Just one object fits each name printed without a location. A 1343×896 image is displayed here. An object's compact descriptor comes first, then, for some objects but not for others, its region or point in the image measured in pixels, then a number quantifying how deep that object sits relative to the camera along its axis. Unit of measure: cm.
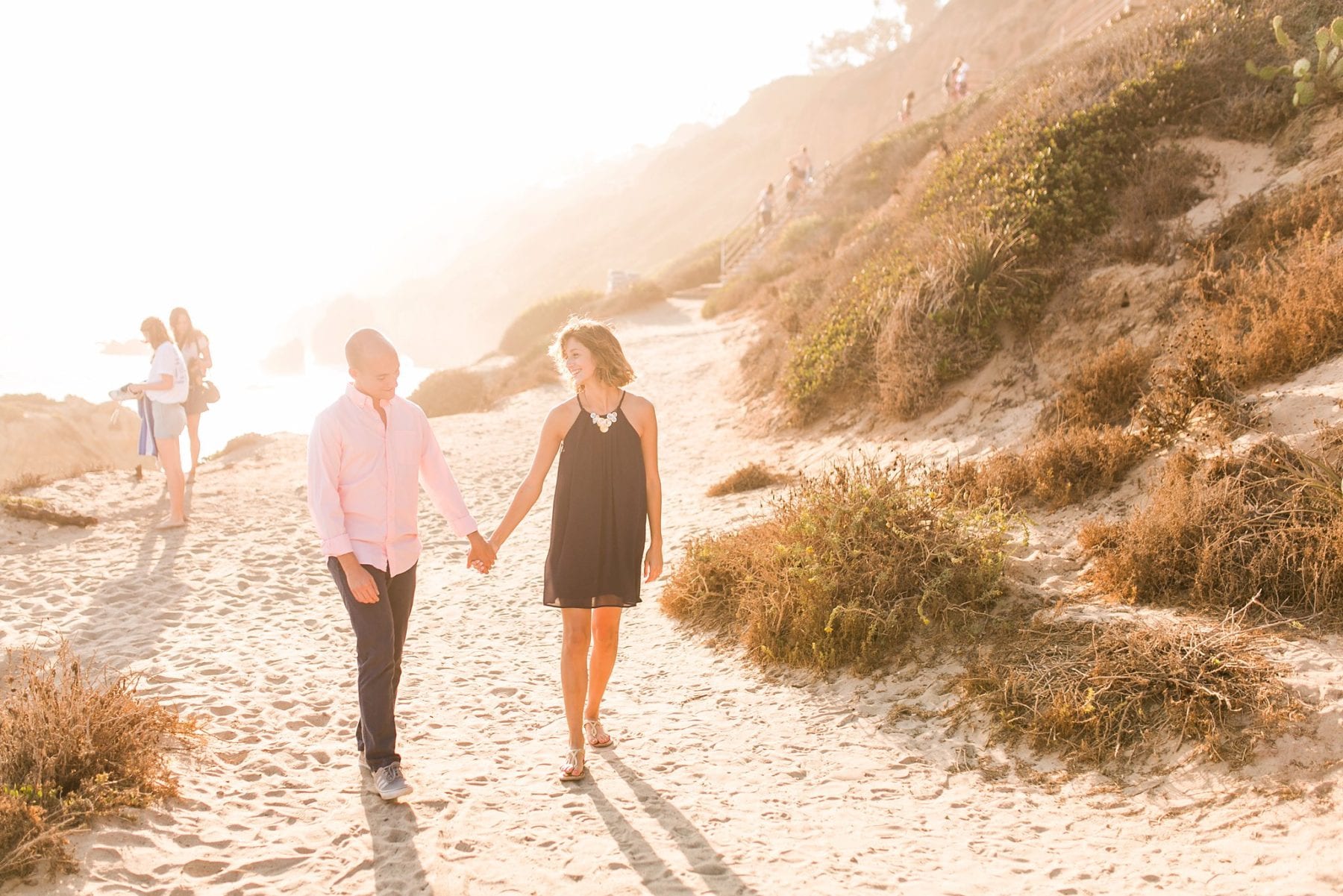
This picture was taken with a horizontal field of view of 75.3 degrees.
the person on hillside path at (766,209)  2745
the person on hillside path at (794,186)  2789
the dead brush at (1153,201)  884
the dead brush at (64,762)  331
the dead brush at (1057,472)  640
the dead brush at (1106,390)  717
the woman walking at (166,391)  888
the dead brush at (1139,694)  390
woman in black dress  424
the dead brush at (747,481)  960
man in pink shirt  384
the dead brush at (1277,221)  745
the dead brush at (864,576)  540
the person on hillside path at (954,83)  2738
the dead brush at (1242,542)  452
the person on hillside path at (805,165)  2844
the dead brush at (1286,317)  624
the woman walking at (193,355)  996
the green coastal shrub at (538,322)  2573
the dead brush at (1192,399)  612
